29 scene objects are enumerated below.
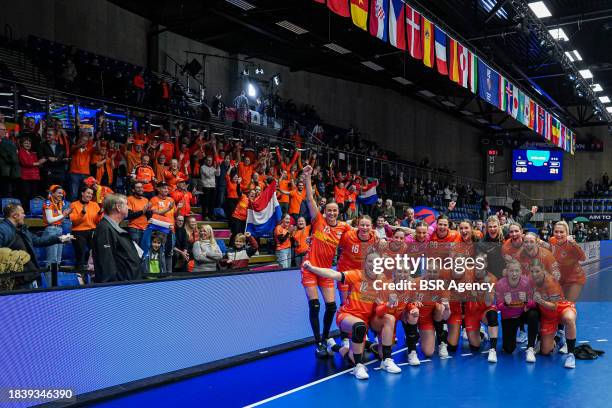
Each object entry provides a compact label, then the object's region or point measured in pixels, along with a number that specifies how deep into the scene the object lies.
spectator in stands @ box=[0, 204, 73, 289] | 5.47
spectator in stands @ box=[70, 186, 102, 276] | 8.00
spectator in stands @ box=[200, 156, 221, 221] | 11.61
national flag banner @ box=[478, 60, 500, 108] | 15.87
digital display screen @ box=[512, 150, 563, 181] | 34.16
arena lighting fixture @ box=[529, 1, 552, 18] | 16.21
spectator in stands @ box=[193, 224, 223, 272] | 7.60
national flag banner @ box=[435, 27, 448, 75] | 13.34
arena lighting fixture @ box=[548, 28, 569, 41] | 18.50
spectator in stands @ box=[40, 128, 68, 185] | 9.28
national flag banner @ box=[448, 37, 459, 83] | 13.96
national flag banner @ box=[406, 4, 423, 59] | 12.11
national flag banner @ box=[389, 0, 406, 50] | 11.54
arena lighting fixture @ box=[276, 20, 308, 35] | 15.32
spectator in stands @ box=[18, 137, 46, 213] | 8.88
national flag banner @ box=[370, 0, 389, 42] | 11.00
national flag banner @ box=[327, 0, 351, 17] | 9.91
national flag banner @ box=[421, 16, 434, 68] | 12.74
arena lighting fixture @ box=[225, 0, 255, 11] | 14.02
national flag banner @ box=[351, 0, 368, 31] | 10.46
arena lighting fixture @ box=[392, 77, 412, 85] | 20.27
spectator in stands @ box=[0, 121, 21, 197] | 8.33
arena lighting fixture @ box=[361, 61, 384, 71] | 19.70
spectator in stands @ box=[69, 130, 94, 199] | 9.58
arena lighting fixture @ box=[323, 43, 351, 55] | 17.23
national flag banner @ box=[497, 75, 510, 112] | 17.42
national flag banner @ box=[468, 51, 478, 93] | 15.15
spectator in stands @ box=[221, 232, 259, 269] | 7.21
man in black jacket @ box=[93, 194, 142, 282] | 5.22
